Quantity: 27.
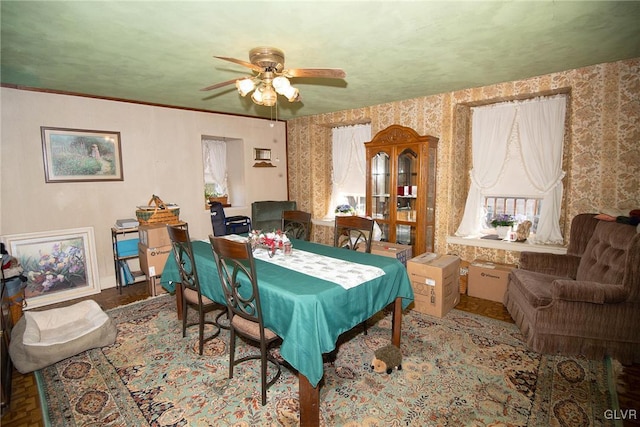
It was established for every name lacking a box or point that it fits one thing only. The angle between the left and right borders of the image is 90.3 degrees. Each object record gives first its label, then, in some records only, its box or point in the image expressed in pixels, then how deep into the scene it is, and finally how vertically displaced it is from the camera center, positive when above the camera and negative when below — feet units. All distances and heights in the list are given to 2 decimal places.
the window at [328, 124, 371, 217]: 17.29 +0.95
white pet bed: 7.61 -3.89
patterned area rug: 6.32 -4.56
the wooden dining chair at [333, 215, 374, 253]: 9.67 -1.30
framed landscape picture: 12.12 +1.31
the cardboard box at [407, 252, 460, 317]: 10.53 -3.45
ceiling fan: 7.16 +2.50
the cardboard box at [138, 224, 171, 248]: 12.63 -1.95
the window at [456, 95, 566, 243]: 11.93 +0.63
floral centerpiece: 8.45 -1.49
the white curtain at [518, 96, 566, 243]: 11.80 +0.98
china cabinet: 13.14 -0.05
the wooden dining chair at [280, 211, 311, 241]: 11.64 -1.54
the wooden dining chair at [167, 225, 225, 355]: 8.25 -2.65
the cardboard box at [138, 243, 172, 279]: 12.64 -2.88
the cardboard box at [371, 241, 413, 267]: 12.75 -2.75
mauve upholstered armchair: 7.59 -3.15
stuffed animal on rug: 7.49 -4.17
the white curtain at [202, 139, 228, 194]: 19.54 +1.40
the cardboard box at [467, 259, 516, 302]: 11.59 -3.64
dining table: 5.70 -2.28
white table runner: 6.72 -1.94
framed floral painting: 11.86 -2.94
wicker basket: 13.05 -1.15
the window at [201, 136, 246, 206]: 18.07 +1.04
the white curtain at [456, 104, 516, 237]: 12.94 +1.14
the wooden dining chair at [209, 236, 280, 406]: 6.24 -2.41
